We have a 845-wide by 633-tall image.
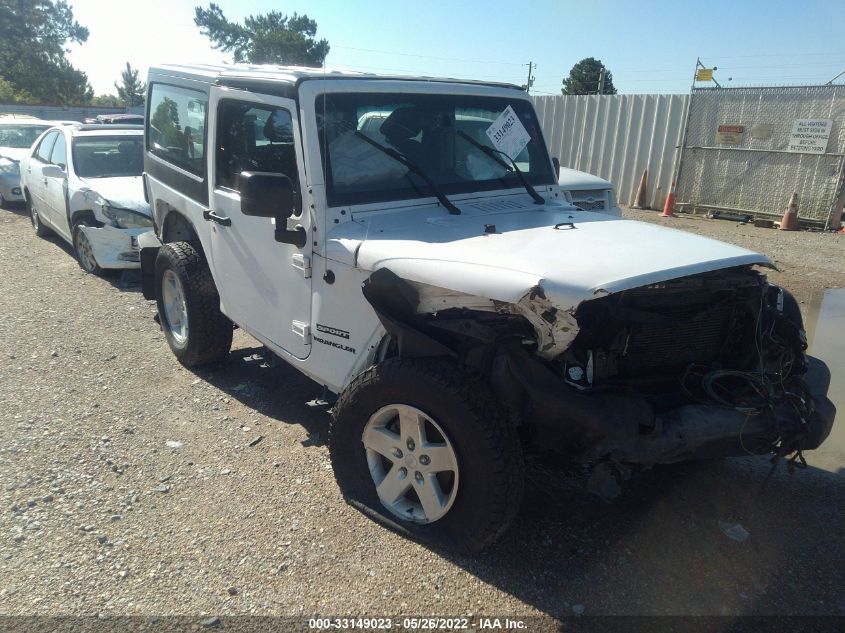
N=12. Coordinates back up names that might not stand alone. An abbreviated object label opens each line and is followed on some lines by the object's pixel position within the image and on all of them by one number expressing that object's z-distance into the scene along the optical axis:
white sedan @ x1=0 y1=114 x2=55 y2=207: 11.41
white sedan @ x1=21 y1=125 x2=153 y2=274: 6.97
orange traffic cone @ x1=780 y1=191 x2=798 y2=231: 11.45
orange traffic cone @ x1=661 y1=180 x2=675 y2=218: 12.95
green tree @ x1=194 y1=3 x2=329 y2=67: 41.09
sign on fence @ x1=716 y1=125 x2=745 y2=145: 12.19
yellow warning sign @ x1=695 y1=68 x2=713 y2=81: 12.61
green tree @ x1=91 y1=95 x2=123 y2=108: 54.59
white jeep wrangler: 2.54
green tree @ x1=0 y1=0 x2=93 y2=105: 44.78
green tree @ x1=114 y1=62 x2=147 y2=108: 51.33
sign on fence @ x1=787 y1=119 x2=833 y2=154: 11.14
